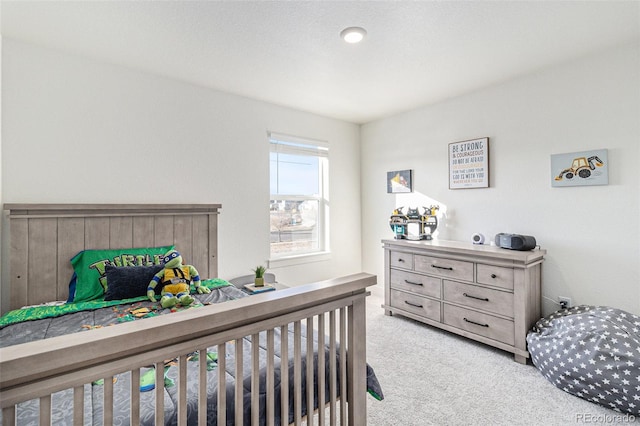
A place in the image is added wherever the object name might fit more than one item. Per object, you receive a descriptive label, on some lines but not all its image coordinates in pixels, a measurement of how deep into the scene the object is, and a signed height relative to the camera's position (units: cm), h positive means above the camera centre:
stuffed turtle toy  200 -47
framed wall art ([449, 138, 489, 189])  302 +53
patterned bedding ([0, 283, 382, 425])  97 -61
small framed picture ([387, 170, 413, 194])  371 +43
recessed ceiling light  199 +122
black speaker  250 -22
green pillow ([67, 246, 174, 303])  217 -36
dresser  236 -64
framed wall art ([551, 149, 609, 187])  233 +37
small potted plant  292 -58
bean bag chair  171 -86
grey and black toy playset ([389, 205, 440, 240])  332 -7
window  356 +25
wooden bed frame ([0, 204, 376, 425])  61 -32
